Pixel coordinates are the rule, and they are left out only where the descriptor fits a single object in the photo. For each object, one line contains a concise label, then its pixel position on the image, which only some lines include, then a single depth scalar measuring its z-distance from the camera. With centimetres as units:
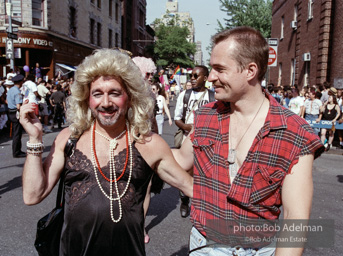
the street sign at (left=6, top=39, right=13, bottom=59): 1427
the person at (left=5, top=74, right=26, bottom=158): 835
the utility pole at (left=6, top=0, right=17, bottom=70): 1428
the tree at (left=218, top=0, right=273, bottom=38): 2808
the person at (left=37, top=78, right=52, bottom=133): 1211
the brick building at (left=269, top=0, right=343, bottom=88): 1413
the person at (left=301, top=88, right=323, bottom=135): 1069
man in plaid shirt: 178
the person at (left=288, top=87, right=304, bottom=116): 1117
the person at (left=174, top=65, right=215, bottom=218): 510
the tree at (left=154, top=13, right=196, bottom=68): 5219
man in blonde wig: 212
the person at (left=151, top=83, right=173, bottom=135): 708
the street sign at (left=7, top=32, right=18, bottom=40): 1312
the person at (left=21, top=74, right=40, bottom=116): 982
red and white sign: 1051
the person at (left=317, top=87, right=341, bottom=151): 1043
